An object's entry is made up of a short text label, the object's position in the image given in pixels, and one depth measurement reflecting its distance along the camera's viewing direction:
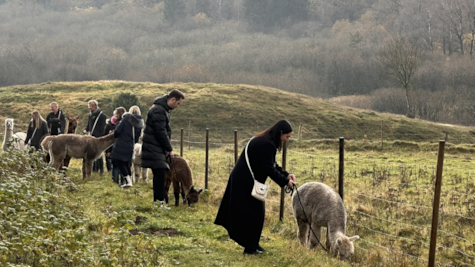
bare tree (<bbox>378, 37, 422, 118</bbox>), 62.56
